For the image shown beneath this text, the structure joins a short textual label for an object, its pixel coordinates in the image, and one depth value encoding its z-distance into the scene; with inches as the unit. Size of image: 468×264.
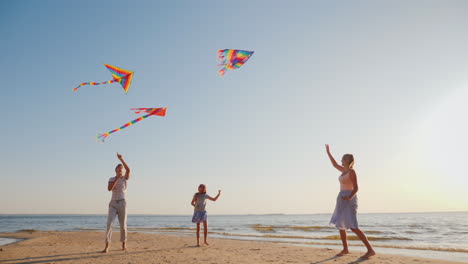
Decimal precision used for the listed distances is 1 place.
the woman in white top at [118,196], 296.5
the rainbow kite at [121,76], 391.9
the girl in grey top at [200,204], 370.6
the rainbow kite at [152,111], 370.9
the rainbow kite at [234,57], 403.5
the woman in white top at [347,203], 260.1
